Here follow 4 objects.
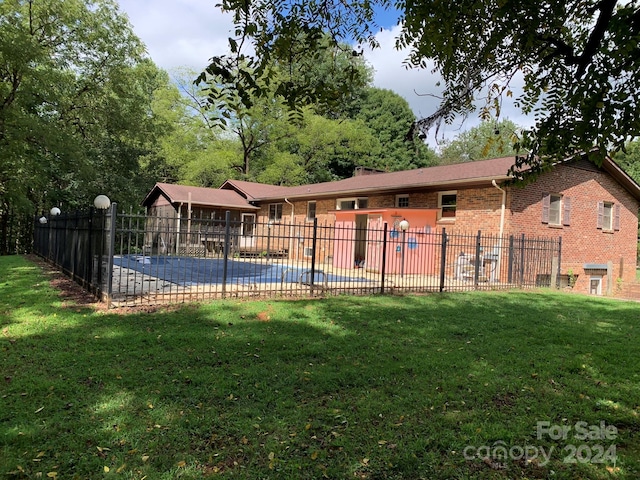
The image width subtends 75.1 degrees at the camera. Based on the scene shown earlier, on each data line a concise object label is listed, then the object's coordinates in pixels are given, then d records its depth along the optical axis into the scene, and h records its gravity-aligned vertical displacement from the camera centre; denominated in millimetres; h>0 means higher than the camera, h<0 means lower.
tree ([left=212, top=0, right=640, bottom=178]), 3238 +1800
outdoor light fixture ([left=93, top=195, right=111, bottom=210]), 10907 +707
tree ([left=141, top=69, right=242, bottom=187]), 32312 +6857
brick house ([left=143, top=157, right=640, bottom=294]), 14328 +1435
